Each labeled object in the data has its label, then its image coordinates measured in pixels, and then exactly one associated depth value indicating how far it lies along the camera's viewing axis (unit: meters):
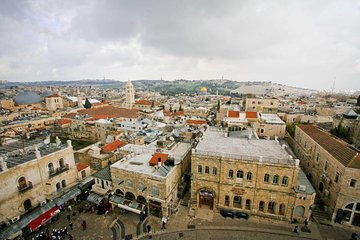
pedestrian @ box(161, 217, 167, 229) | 24.83
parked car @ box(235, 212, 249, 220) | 25.92
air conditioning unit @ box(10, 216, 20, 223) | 23.80
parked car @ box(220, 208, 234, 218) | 26.25
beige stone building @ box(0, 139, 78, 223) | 23.52
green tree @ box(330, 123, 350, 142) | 42.97
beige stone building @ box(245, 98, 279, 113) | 67.94
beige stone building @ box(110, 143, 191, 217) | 25.38
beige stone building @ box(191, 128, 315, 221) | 24.12
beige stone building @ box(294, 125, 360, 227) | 23.61
